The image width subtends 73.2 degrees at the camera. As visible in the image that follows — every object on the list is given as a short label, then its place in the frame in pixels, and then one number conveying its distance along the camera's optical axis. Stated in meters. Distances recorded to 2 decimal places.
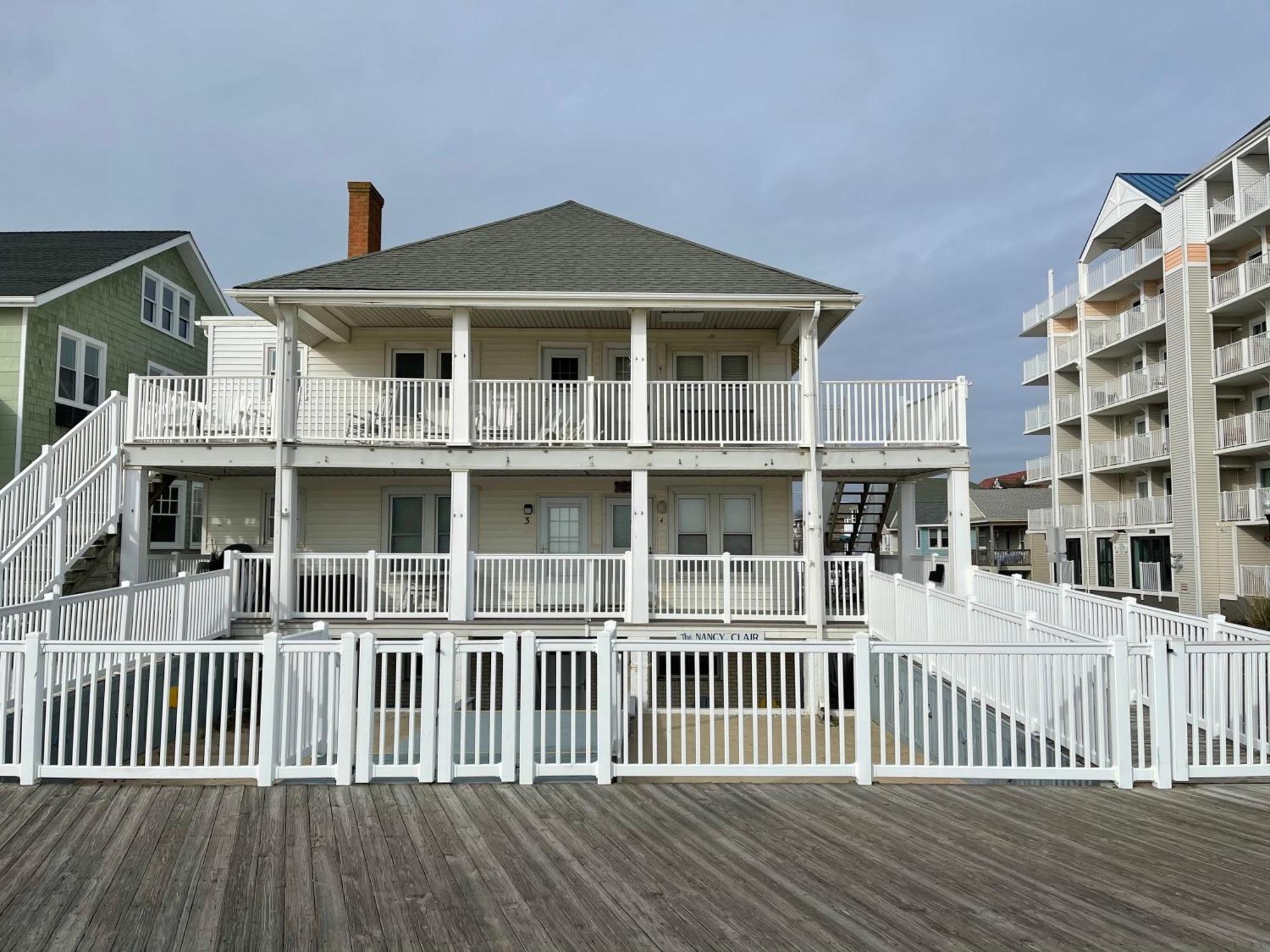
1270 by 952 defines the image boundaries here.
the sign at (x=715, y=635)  14.24
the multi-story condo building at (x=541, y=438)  14.85
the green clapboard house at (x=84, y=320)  16.95
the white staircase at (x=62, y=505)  12.16
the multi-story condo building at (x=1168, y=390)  28.14
